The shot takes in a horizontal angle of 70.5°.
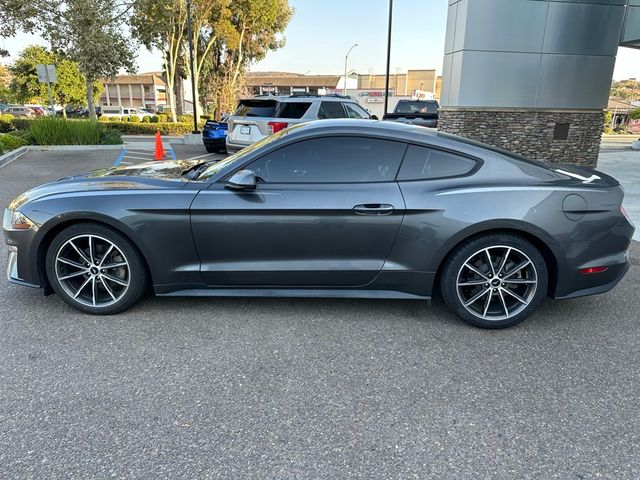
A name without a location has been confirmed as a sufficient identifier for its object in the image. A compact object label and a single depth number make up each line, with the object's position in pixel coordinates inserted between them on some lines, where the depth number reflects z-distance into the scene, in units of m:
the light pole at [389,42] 21.66
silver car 9.62
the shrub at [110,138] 15.59
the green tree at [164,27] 21.35
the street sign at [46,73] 15.66
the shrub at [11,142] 13.19
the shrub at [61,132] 14.72
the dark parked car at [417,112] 15.36
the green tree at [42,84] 38.81
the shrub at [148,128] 22.55
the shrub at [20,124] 21.81
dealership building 10.55
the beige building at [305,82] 73.19
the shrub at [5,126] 22.02
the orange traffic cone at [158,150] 12.48
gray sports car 3.26
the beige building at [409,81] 68.75
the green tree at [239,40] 25.25
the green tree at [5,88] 48.38
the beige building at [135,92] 73.75
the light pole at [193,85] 17.45
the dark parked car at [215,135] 14.26
